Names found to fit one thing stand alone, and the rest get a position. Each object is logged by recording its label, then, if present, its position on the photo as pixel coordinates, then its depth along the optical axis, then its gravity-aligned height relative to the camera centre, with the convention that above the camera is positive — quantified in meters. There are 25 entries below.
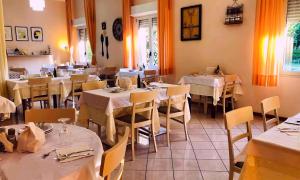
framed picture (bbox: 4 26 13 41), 7.99 +0.93
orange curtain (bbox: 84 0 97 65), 8.05 +1.37
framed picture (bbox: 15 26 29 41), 8.23 +0.95
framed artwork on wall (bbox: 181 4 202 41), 5.41 +0.84
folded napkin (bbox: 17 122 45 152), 1.43 -0.45
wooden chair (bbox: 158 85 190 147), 3.29 -0.59
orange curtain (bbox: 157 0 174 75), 5.87 +0.56
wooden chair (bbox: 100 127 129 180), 1.20 -0.49
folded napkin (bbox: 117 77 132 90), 3.53 -0.32
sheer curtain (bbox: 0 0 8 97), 4.30 -0.02
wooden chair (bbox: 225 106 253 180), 1.84 -0.49
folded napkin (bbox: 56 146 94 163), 1.36 -0.51
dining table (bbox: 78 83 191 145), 3.00 -0.57
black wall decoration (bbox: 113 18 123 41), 7.27 +0.93
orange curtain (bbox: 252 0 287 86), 4.16 +0.33
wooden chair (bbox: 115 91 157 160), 2.90 -0.70
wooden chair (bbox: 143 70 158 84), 5.74 -0.35
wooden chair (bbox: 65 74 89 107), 4.93 -0.41
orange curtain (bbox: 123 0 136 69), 6.79 +0.64
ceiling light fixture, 4.63 +1.08
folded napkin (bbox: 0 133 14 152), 1.42 -0.46
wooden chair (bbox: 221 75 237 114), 4.61 -0.54
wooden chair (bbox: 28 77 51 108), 4.32 -0.49
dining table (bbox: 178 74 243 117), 4.51 -0.48
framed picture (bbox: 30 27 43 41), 8.56 +0.98
